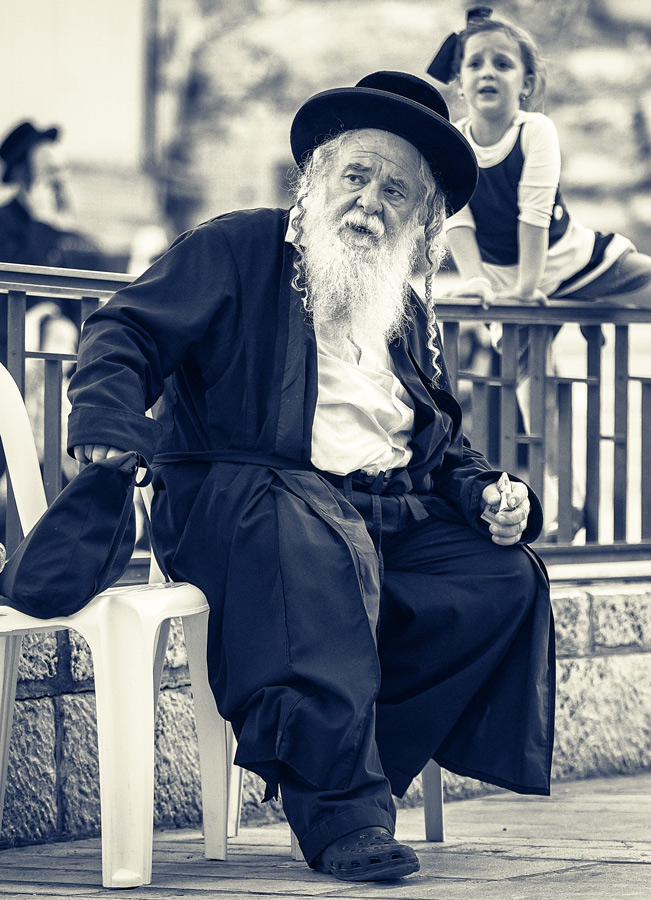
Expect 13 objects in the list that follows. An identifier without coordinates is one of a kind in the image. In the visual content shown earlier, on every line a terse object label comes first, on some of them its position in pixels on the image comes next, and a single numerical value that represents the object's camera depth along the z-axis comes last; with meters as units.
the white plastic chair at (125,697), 5.72
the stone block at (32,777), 7.24
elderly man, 5.91
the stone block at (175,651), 8.05
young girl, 10.48
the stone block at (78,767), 7.49
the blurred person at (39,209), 13.58
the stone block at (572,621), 9.61
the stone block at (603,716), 9.63
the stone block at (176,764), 7.90
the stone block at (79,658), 7.61
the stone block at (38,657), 7.43
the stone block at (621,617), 9.80
